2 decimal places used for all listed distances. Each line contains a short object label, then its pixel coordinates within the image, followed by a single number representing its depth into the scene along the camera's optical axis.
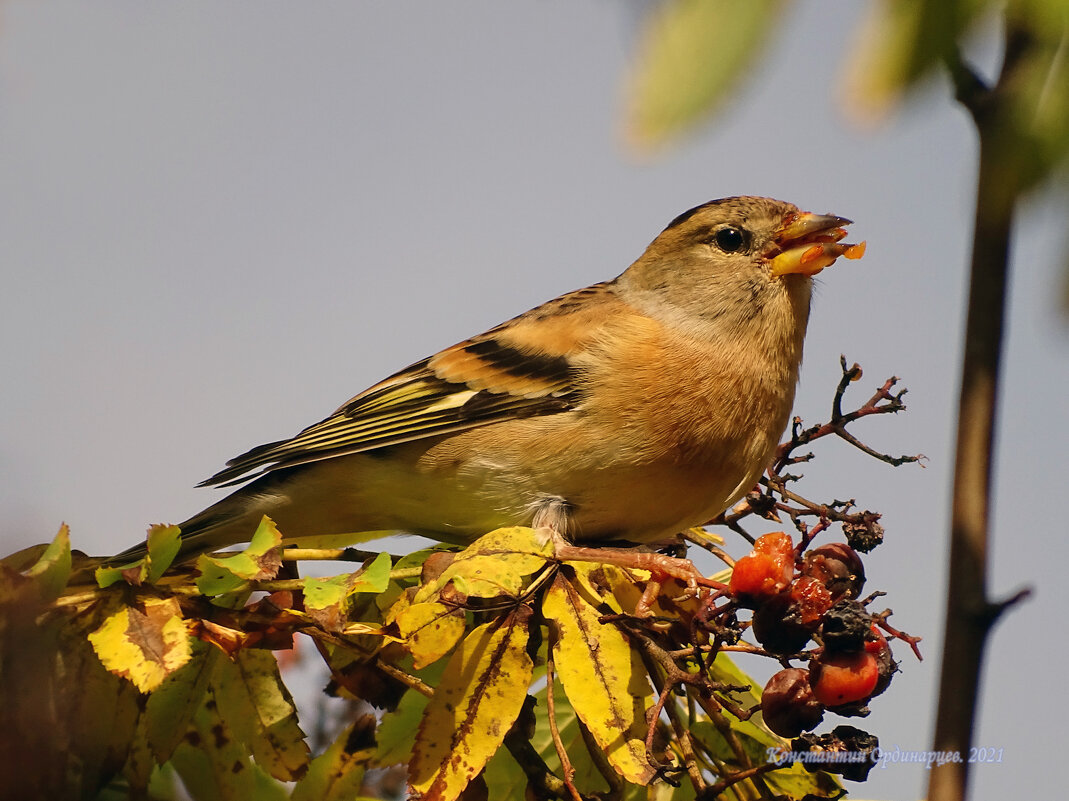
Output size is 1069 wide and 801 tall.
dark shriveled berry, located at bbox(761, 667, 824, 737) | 4.22
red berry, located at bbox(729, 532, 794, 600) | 4.23
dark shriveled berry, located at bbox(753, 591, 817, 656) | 4.25
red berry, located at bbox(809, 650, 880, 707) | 4.11
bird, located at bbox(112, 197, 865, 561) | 7.02
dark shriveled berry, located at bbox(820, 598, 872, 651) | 4.11
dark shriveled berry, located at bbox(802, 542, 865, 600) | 4.43
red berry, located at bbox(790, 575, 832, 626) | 4.27
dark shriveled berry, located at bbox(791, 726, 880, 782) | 4.12
